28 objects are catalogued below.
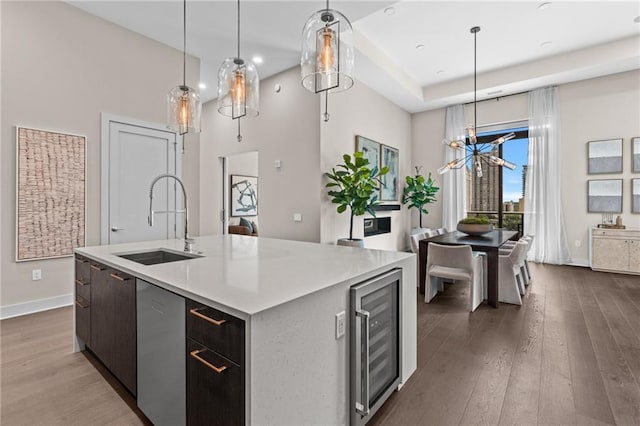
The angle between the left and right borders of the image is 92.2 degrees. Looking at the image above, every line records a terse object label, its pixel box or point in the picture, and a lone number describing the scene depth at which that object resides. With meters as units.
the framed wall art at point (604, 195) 5.33
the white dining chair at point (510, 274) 3.50
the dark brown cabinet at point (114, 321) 1.67
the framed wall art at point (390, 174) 6.36
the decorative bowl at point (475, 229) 4.18
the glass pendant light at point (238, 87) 2.52
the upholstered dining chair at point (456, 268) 3.33
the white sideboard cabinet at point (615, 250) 4.95
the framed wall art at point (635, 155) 5.16
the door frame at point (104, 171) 3.87
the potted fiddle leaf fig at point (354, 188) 4.66
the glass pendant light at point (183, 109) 2.76
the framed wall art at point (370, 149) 5.57
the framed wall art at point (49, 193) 3.25
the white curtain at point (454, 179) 6.94
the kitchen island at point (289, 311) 1.05
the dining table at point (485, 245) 3.43
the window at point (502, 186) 6.50
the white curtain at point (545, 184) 5.85
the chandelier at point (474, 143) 4.21
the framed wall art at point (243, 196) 7.29
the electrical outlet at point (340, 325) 1.37
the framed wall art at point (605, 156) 5.33
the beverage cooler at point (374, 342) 1.45
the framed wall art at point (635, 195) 5.16
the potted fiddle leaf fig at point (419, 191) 6.73
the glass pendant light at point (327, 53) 2.03
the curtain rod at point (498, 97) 6.27
